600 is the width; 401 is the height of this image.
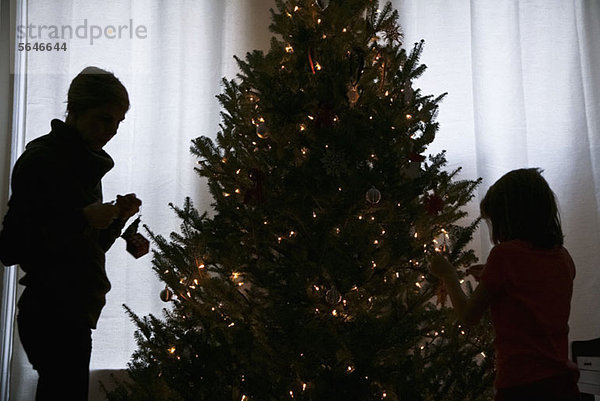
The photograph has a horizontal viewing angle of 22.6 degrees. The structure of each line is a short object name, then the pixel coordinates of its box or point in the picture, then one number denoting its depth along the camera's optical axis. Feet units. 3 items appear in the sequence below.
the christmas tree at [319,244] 15.39
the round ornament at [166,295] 16.31
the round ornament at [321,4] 16.86
